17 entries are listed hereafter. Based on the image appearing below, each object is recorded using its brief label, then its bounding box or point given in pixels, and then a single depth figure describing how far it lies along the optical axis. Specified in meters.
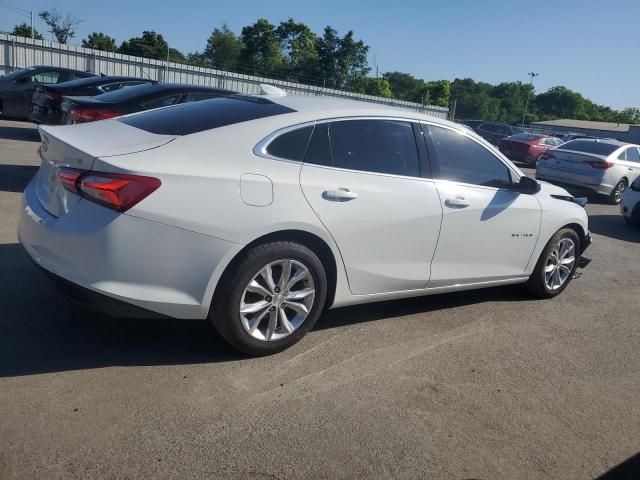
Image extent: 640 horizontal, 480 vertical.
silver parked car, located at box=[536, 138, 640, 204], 13.38
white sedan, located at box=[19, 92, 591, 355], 3.21
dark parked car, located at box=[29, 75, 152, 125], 9.98
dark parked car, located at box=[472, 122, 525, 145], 27.80
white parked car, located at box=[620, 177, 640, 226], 10.37
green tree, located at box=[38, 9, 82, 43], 53.56
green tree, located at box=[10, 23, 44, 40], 53.14
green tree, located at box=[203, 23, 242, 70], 76.62
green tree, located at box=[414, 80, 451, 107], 58.59
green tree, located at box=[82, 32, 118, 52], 55.62
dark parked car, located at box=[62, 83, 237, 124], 7.66
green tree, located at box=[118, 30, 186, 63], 53.09
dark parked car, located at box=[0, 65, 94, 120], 14.22
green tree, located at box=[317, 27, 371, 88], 52.59
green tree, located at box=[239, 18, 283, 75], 66.06
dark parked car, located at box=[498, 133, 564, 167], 22.30
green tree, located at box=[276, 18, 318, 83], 70.29
